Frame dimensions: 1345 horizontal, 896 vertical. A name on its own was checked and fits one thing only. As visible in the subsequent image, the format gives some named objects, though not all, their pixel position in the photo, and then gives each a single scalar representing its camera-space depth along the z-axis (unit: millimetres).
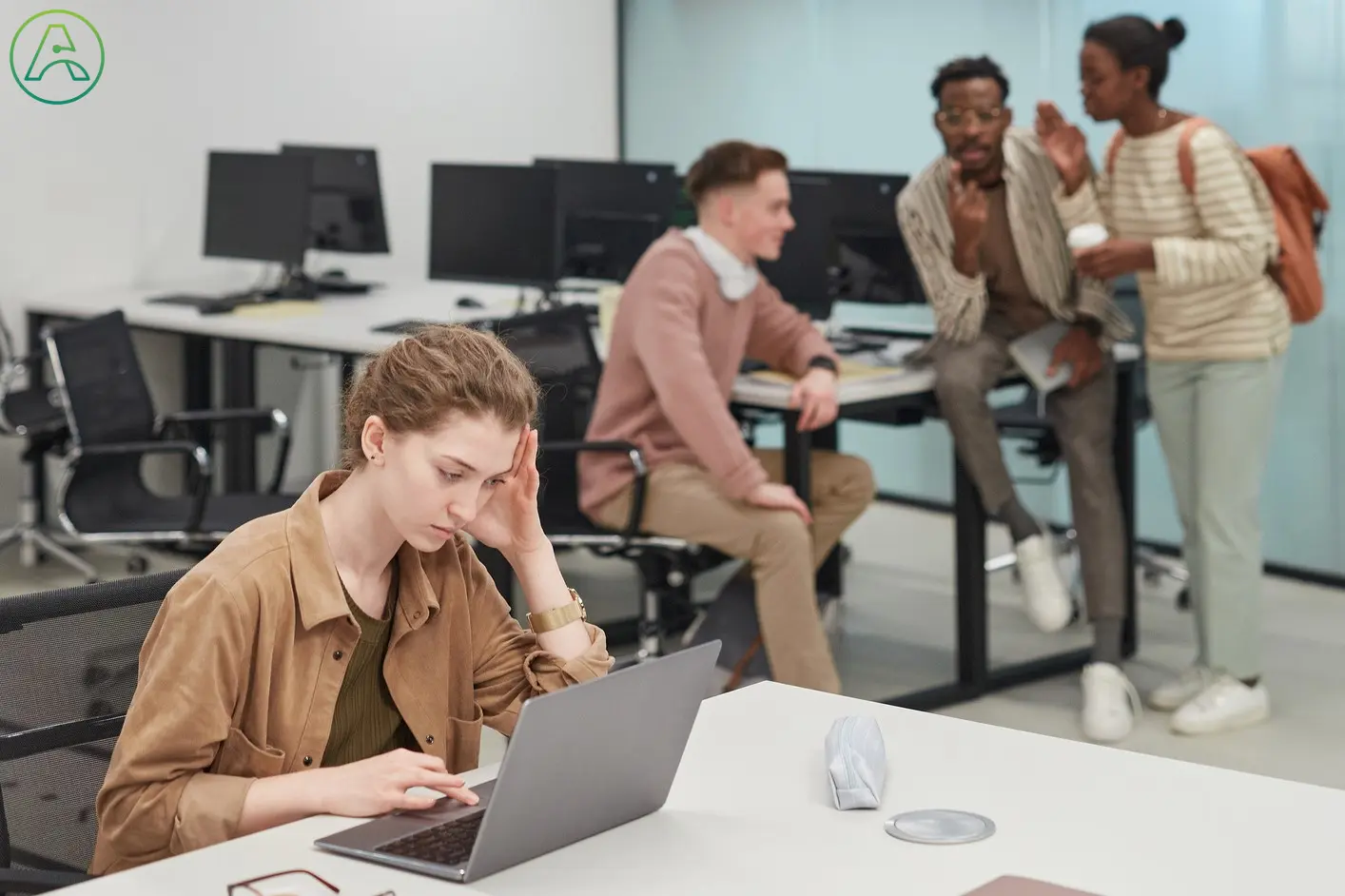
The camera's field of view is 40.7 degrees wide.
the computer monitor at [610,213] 5707
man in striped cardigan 4301
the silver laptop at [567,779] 1611
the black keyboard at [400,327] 5227
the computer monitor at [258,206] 6141
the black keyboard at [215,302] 5816
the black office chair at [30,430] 5414
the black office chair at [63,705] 2018
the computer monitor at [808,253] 5039
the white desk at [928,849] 1621
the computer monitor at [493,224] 5637
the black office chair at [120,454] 4359
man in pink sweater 3941
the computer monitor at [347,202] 6445
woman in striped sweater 4008
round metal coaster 1723
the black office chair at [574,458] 4102
